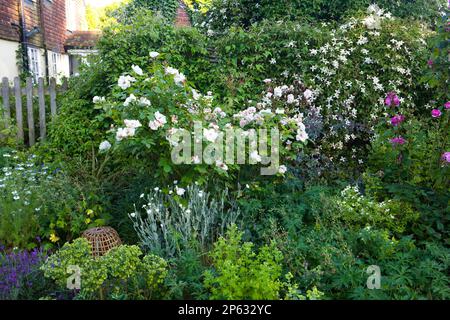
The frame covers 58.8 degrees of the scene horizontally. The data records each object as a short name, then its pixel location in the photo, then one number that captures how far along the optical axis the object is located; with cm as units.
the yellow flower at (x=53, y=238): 352
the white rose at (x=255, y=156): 331
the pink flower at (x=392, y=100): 376
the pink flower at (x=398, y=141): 363
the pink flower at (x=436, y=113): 346
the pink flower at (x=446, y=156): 321
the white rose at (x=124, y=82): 333
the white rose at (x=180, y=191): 319
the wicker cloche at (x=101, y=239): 312
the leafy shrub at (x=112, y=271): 238
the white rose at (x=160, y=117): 307
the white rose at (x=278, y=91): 435
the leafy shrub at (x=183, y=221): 307
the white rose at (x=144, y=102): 318
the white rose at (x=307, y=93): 453
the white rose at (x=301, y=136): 358
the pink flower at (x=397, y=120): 366
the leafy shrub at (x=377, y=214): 328
